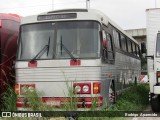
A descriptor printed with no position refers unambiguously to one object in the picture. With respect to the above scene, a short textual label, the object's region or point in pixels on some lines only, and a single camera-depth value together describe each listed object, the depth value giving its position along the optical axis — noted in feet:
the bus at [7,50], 38.22
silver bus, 33.27
